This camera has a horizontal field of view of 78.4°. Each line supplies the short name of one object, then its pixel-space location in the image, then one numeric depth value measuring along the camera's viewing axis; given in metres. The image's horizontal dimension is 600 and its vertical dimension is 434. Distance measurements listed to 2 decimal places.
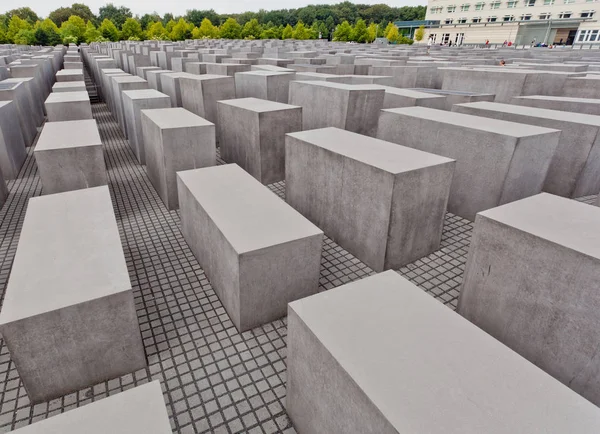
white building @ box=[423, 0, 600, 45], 55.06
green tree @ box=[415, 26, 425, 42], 74.44
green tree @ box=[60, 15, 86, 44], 64.69
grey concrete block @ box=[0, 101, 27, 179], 8.98
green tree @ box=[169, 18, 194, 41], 71.12
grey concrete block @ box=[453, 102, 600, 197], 7.39
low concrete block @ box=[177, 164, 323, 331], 4.45
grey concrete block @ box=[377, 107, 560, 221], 6.45
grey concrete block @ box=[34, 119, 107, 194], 6.61
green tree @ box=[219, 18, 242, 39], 71.06
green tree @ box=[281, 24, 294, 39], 69.36
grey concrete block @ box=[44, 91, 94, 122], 9.89
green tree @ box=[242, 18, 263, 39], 70.25
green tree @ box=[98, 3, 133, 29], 86.75
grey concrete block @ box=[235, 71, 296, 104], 12.15
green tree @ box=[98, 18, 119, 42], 65.44
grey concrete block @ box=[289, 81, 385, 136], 9.34
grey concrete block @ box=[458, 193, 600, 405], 3.67
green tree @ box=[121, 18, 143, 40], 68.38
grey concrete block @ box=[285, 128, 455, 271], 5.48
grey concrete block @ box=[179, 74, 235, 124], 11.91
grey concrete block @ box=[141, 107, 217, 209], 7.61
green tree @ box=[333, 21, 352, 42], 68.50
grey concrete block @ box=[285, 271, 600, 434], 2.24
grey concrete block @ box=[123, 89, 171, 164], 10.00
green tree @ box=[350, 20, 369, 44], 68.88
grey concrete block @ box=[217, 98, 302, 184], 8.66
